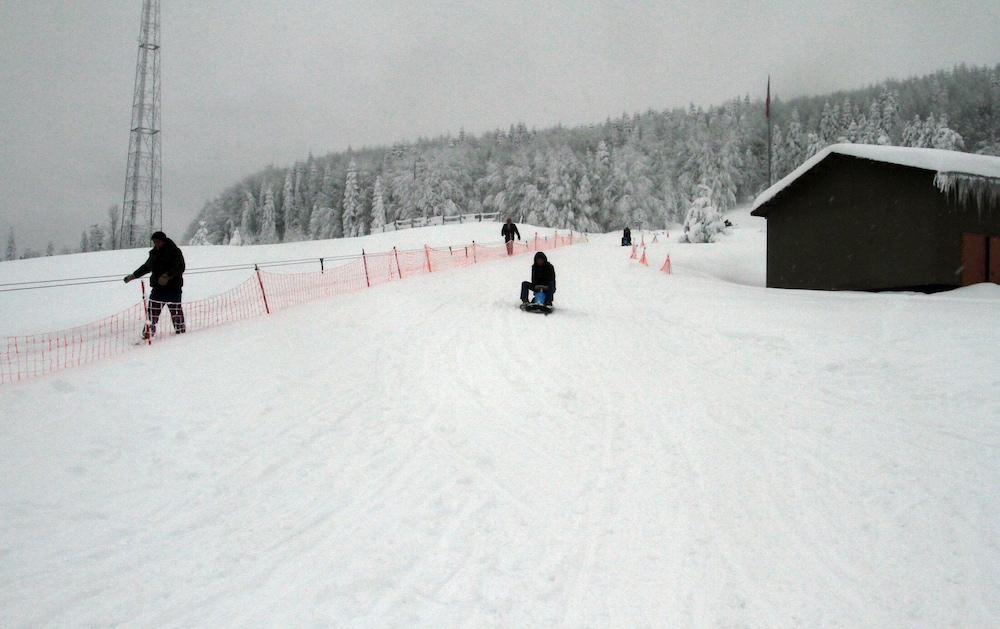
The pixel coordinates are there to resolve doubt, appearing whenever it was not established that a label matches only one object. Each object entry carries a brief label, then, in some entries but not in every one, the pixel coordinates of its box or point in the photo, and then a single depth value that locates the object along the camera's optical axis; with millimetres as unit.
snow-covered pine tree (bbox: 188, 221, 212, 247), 72438
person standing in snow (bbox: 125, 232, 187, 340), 10188
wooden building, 15352
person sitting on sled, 12539
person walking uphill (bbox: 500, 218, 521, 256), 26859
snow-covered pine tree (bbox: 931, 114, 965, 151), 58000
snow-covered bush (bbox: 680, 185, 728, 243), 41469
